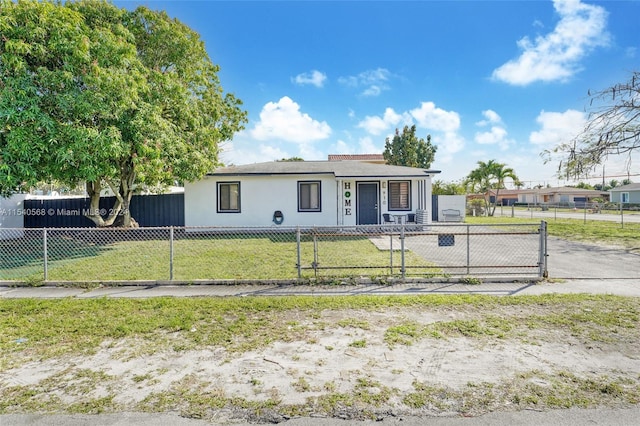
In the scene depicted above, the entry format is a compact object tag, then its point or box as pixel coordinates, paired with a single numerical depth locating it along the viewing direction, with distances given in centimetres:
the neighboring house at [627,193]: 4844
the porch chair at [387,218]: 1485
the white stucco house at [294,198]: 1481
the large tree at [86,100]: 866
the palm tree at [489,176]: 3159
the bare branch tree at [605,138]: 1242
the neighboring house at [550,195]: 5975
